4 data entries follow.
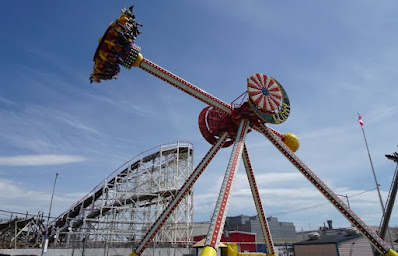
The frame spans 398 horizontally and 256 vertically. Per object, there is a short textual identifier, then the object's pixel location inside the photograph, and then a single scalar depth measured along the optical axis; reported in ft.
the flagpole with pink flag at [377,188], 76.32
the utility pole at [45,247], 44.60
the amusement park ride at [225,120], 47.32
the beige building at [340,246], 89.15
